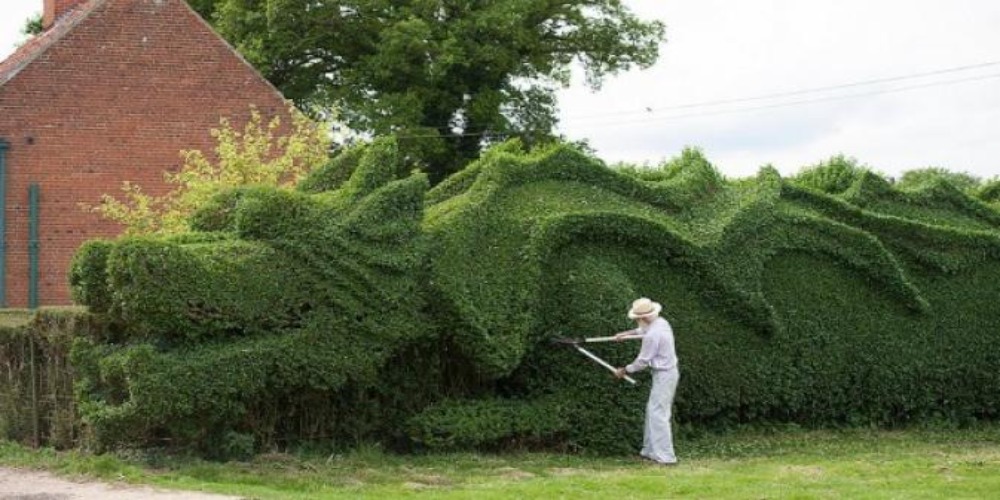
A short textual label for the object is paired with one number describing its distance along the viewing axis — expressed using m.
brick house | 24.55
